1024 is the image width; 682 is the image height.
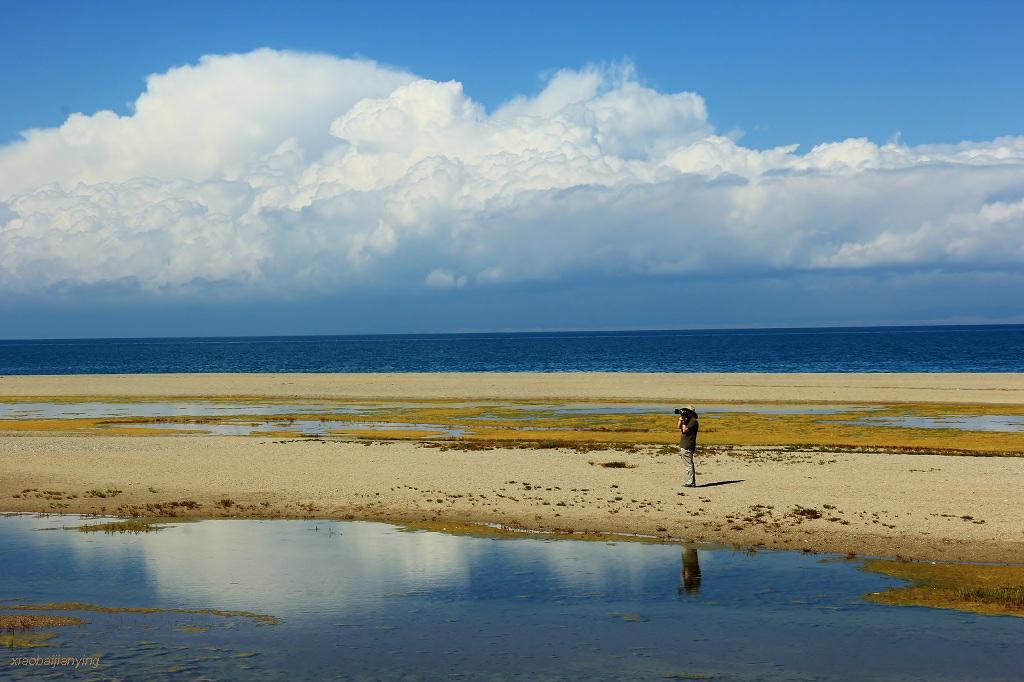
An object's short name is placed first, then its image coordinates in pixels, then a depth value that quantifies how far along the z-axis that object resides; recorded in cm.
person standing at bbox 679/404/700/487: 3127
